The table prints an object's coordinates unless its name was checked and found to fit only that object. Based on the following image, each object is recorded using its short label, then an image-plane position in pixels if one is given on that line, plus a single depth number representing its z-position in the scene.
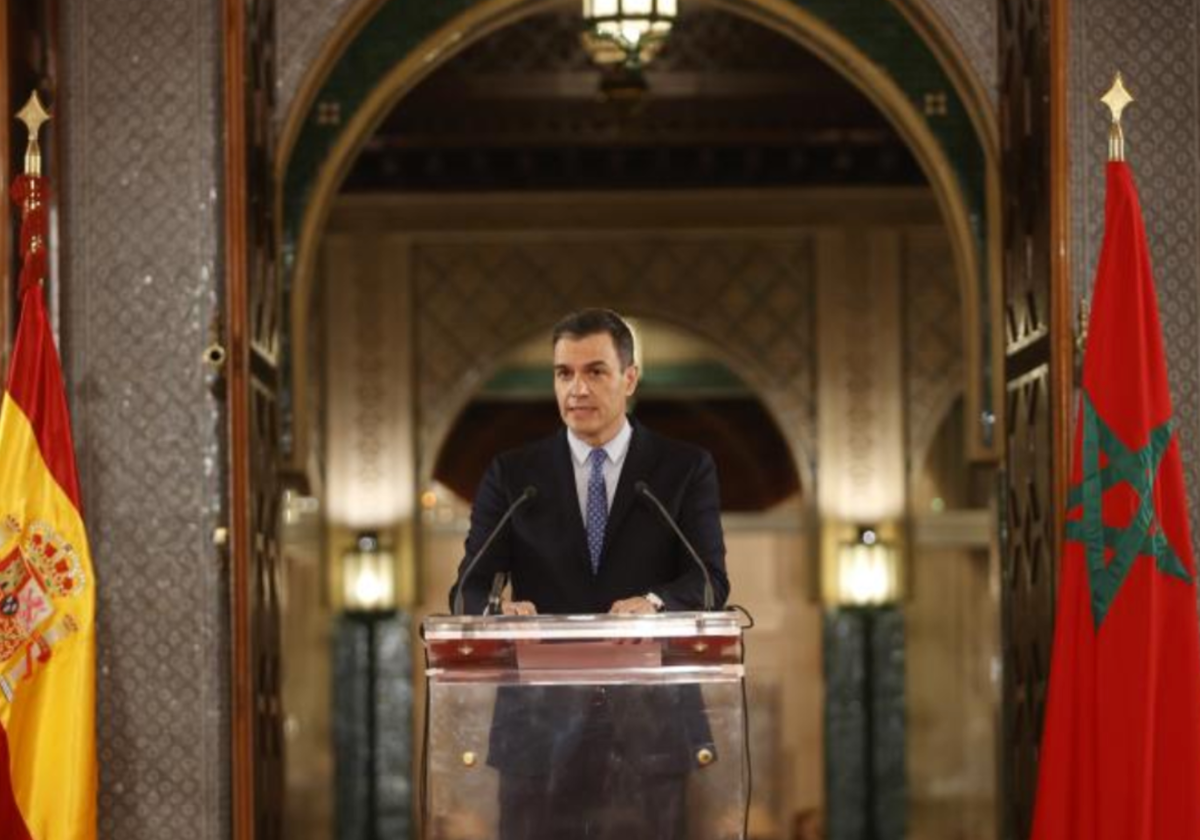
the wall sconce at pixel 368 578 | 25.55
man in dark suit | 9.36
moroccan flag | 11.32
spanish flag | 11.57
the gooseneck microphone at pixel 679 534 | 9.01
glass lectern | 8.48
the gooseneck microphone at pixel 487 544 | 9.12
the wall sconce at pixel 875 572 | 25.67
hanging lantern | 16.22
